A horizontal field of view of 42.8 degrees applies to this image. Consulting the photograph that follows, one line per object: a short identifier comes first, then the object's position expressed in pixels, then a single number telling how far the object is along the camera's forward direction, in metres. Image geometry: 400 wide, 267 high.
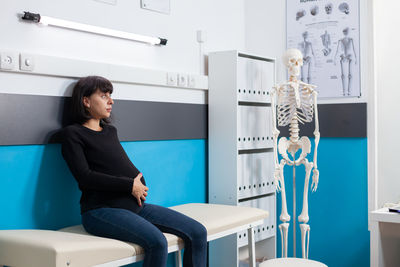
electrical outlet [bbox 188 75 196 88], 3.21
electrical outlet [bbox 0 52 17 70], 2.19
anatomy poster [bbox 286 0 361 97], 3.38
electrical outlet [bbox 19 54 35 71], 2.27
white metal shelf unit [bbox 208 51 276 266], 3.23
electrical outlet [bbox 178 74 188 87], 3.13
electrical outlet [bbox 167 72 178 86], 3.05
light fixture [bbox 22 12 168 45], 2.33
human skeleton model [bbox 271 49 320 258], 3.12
